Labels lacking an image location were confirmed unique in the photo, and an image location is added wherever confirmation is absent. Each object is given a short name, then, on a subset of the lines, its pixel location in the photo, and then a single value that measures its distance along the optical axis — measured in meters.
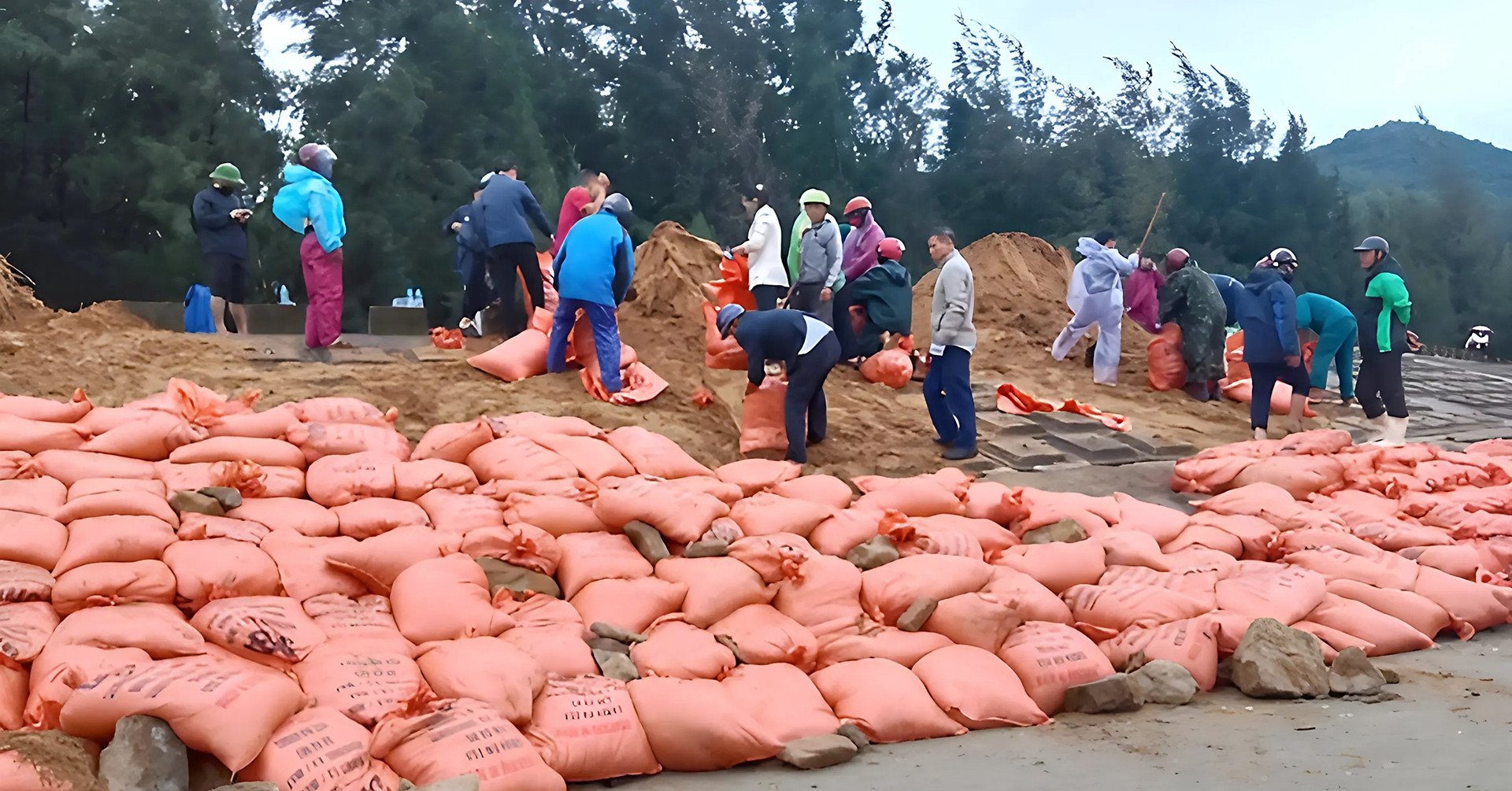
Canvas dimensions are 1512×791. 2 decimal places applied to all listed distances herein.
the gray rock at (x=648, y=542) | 3.45
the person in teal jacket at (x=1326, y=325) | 8.05
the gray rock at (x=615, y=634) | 2.99
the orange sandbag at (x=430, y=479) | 3.70
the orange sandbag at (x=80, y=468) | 3.55
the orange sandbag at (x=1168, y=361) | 8.60
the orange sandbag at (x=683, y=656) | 2.82
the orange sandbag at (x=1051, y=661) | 2.94
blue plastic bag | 7.68
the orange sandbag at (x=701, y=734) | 2.52
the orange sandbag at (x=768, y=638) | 2.96
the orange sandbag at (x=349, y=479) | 3.63
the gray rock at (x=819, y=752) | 2.51
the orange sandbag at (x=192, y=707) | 2.19
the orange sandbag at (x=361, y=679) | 2.43
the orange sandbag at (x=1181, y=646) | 3.07
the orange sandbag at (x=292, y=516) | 3.35
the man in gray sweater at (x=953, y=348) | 5.68
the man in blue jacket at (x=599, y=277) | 5.76
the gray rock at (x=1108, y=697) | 2.87
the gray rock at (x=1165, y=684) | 2.95
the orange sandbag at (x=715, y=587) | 3.14
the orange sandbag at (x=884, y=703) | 2.70
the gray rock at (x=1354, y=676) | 2.96
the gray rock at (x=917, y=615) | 3.11
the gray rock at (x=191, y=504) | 3.28
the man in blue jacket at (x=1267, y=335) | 6.91
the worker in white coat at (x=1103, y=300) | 8.91
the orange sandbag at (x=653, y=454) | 4.28
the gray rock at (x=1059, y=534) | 3.81
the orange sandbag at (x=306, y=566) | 3.02
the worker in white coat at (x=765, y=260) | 6.92
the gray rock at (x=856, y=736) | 2.63
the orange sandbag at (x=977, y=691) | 2.80
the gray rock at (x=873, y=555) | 3.45
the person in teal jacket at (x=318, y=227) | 6.18
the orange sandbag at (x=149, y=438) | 3.80
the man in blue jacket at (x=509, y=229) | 6.68
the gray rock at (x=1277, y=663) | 2.96
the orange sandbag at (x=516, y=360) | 5.99
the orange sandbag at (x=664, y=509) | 3.52
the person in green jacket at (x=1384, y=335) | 6.55
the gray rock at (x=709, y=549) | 3.41
